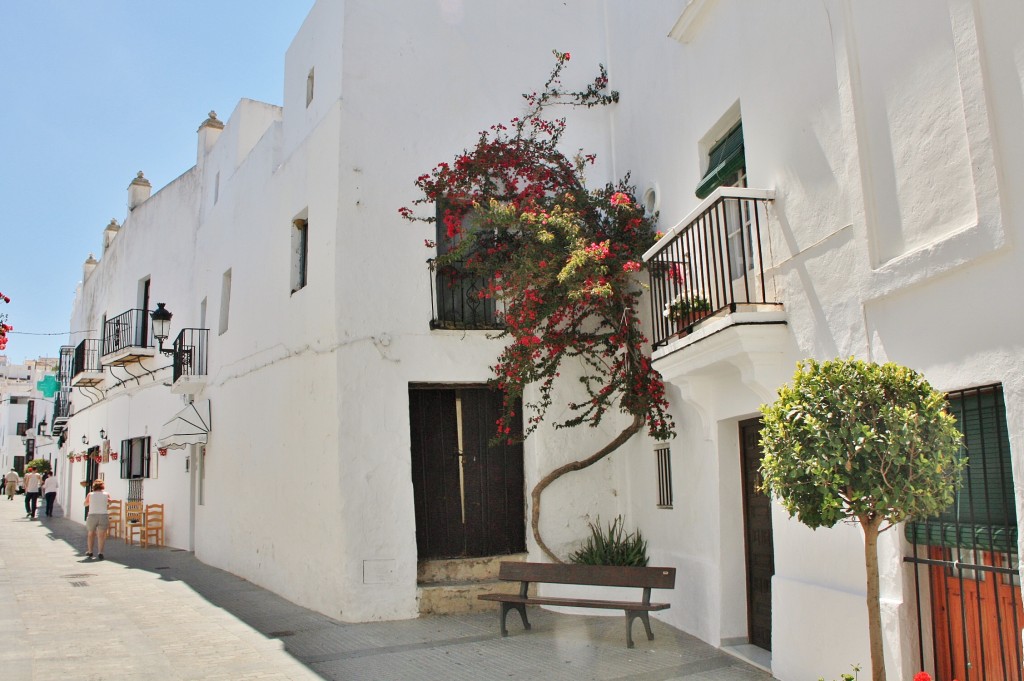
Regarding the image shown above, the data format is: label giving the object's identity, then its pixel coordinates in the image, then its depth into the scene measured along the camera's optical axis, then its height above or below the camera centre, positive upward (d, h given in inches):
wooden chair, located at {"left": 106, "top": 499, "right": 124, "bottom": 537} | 776.9 -50.2
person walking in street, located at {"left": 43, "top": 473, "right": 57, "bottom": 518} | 1033.5 -31.5
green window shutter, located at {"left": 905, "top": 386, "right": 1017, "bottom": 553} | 187.8 -8.4
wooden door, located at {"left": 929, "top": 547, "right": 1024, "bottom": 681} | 188.7 -39.5
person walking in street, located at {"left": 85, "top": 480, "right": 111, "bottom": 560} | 582.9 -36.5
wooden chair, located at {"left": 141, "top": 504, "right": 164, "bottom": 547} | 668.1 -49.6
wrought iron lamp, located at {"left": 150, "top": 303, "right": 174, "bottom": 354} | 634.8 +106.6
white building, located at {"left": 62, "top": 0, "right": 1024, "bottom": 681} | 202.4 +58.4
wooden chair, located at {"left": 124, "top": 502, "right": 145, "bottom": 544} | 701.9 -44.7
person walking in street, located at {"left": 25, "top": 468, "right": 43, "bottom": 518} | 1037.2 -33.5
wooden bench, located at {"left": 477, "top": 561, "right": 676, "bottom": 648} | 309.6 -47.7
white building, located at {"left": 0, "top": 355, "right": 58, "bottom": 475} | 1630.2 +110.6
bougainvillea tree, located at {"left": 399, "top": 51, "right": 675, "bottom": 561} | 346.0 +78.5
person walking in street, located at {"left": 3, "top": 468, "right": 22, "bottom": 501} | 1482.7 -29.1
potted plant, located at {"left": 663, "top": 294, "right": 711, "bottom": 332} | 293.3 +50.5
